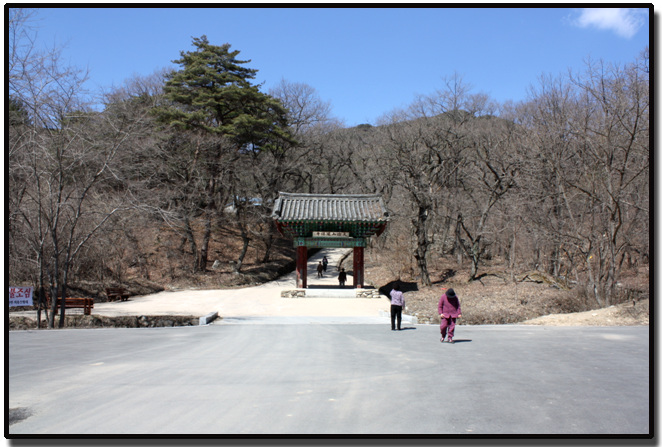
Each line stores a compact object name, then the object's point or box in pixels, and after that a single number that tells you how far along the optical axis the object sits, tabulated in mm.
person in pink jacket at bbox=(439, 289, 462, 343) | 10375
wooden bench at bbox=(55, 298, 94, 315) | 18219
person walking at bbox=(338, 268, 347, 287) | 28688
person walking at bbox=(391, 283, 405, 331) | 12672
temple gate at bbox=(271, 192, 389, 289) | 24812
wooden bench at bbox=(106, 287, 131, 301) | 24041
